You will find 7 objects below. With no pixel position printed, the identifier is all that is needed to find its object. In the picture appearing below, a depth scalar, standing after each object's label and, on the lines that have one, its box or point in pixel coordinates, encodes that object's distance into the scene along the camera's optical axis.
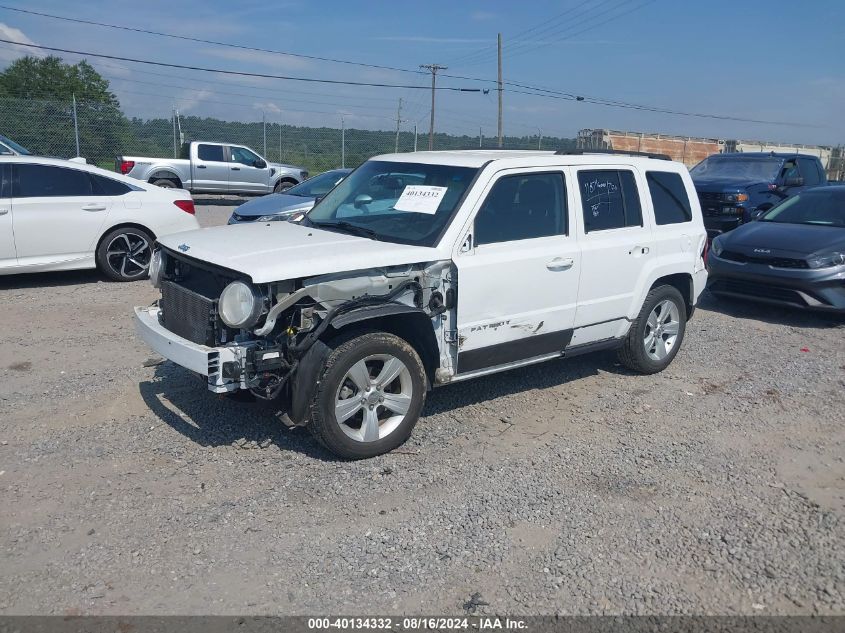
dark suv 14.42
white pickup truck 19.86
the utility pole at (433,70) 41.25
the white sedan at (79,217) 8.80
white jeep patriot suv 4.42
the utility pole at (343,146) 29.94
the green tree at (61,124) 22.30
